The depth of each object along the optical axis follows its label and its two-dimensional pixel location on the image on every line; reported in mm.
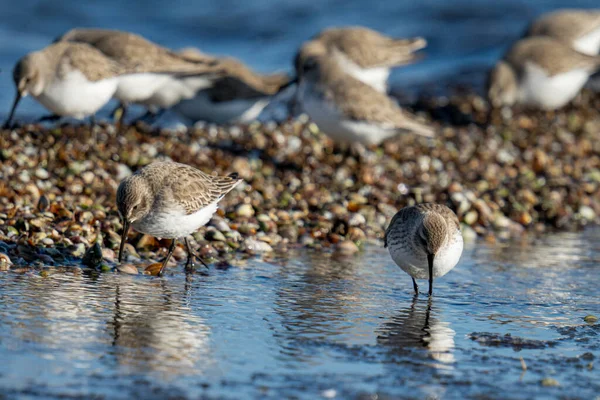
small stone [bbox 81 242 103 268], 14586
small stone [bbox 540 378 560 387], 9730
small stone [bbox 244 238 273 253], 16844
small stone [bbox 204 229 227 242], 16766
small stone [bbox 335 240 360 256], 17500
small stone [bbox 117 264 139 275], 14414
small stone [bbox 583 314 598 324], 12656
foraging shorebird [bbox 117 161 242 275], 14023
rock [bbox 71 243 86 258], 14945
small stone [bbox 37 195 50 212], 16609
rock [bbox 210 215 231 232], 17187
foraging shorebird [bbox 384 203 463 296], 13234
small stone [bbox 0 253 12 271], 13852
